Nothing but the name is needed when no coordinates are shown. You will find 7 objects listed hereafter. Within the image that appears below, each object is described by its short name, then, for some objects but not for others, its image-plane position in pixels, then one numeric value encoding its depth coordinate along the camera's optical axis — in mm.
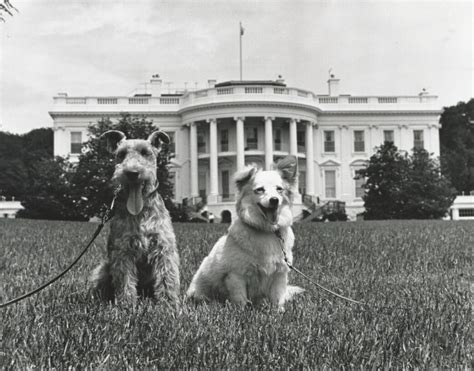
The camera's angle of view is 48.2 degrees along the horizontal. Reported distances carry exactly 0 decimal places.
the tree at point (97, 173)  28094
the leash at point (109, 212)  4041
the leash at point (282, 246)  4223
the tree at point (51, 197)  32250
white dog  4113
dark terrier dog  3944
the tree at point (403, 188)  34375
